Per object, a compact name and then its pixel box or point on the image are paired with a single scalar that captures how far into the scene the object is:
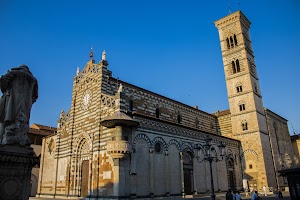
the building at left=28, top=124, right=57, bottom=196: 30.26
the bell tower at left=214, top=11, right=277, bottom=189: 30.45
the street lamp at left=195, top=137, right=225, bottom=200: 14.63
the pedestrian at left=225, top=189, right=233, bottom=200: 13.62
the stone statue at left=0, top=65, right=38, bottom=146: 6.62
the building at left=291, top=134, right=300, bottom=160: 43.96
